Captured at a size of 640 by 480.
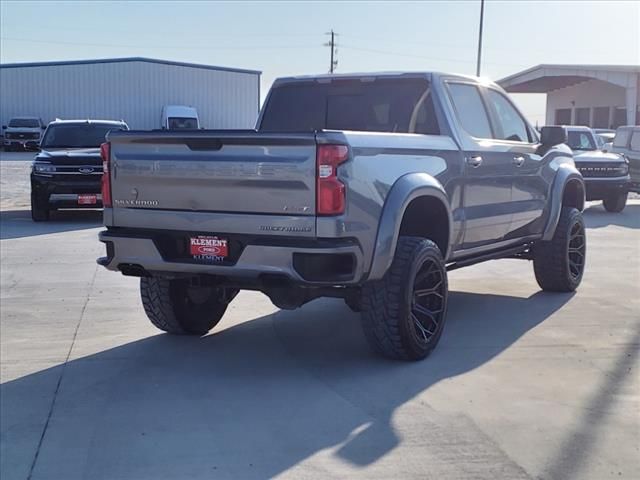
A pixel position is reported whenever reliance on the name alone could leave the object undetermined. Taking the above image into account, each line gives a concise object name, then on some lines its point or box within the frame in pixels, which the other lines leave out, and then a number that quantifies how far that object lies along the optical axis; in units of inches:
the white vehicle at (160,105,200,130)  1630.2
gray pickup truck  197.5
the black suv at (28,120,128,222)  560.7
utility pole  2832.2
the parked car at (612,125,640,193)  750.5
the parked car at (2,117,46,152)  1702.8
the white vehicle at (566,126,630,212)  666.2
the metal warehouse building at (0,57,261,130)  1979.6
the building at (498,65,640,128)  1370.6
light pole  1481.3
